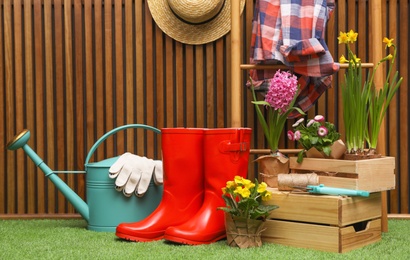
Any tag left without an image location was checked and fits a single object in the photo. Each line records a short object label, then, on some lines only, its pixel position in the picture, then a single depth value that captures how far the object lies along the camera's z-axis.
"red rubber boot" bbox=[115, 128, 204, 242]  2.31
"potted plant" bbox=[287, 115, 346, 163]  2.20
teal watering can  2.49
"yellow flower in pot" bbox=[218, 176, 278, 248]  2.06
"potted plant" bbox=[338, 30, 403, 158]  2.26
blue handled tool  2.06
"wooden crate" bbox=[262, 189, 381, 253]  2.04
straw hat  2.87
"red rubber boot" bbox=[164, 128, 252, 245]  2.20
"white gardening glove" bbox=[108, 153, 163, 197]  2.45
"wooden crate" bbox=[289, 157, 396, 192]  2.12
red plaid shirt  2.51
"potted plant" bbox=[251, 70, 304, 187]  2.27
